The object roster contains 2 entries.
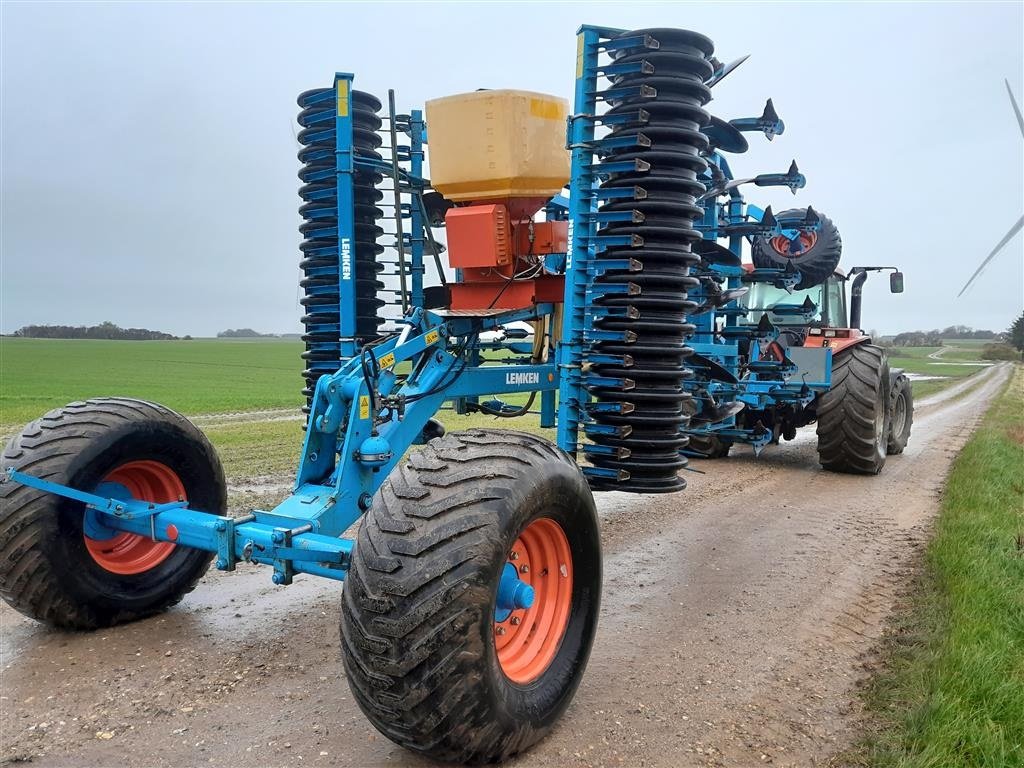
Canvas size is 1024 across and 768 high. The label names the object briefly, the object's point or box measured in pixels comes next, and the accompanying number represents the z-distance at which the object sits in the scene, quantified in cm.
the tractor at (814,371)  966
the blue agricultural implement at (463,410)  291
